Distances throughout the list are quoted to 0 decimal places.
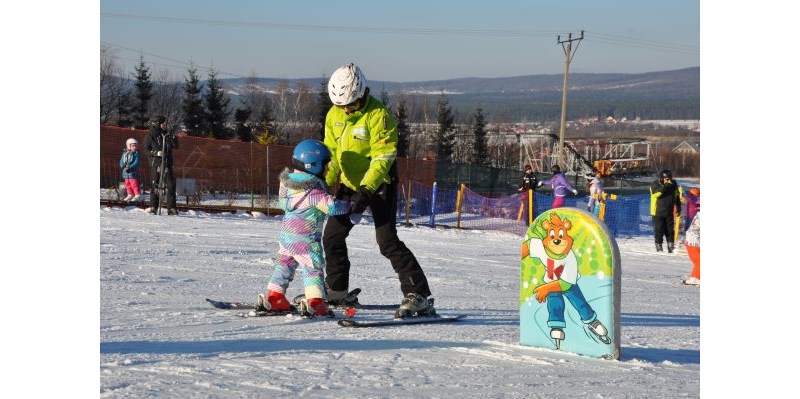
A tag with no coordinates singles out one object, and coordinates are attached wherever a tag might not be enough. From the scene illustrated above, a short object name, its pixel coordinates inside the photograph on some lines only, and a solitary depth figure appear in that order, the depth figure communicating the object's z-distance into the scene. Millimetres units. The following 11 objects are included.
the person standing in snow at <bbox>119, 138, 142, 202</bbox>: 19812
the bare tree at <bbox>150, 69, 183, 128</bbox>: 73625
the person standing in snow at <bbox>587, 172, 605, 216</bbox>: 26719
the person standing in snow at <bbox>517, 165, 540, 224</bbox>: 27703
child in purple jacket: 25094
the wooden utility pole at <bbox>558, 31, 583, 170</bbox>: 52875
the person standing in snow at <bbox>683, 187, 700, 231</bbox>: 21461
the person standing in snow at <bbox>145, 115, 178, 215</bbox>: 18938
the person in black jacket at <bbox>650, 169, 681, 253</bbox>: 21484
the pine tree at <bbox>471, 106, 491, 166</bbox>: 85250
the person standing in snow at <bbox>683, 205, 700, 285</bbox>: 13859
